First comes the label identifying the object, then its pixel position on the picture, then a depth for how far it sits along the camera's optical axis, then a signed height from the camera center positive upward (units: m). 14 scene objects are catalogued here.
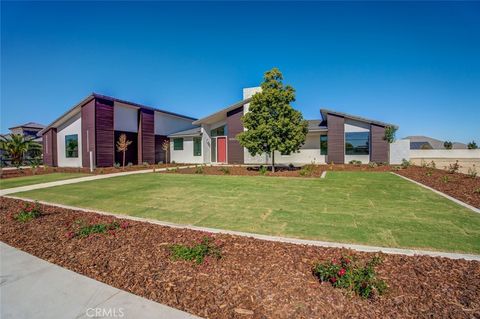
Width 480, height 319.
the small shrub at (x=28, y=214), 5.61 -1.43
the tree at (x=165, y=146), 21.42 +0.87
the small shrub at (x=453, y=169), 12.39 -0.78
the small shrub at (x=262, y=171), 13.31 -0.91
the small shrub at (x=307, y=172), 12.37 -0.91
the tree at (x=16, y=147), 20.73 +0.79
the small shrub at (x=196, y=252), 3.38 -1.45
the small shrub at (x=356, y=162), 18.23 -0.58
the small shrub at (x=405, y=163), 15.48 -0.60
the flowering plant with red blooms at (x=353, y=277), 2.55 -1.41
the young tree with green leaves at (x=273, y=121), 13.48 +2.01
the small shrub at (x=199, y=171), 14.48 -0.97
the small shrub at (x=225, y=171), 13.97 -0.95
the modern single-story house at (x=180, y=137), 18.92 +1.62
